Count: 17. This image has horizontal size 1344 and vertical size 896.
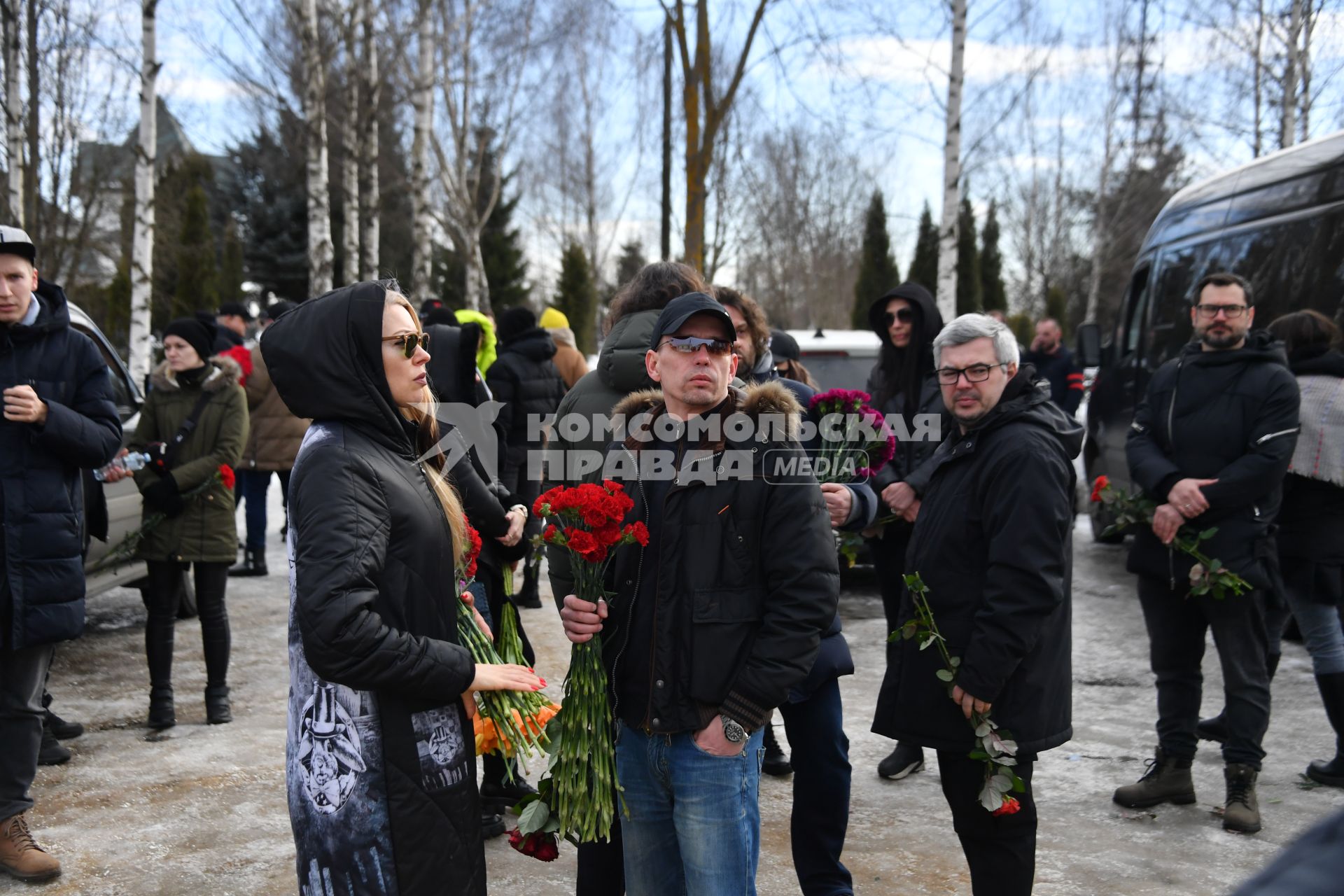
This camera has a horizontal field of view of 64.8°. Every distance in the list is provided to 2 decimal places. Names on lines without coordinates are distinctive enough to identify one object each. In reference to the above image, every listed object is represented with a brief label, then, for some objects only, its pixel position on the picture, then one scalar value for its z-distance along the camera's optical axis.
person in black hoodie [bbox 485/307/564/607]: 6.67
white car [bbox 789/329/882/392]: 8.43
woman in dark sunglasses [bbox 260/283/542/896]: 2.14
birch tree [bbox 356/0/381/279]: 16.28
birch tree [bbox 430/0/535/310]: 19.86
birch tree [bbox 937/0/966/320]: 14.23
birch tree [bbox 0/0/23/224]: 11.45
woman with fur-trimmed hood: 5.27
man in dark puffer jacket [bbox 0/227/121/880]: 3.78
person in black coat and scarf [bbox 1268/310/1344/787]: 4.57
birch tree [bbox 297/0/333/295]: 14.16
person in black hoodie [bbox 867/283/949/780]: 4.73
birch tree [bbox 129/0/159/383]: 11.43
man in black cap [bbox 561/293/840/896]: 2.54
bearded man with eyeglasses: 4.19
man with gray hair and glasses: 2.92
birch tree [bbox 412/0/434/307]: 16.36
